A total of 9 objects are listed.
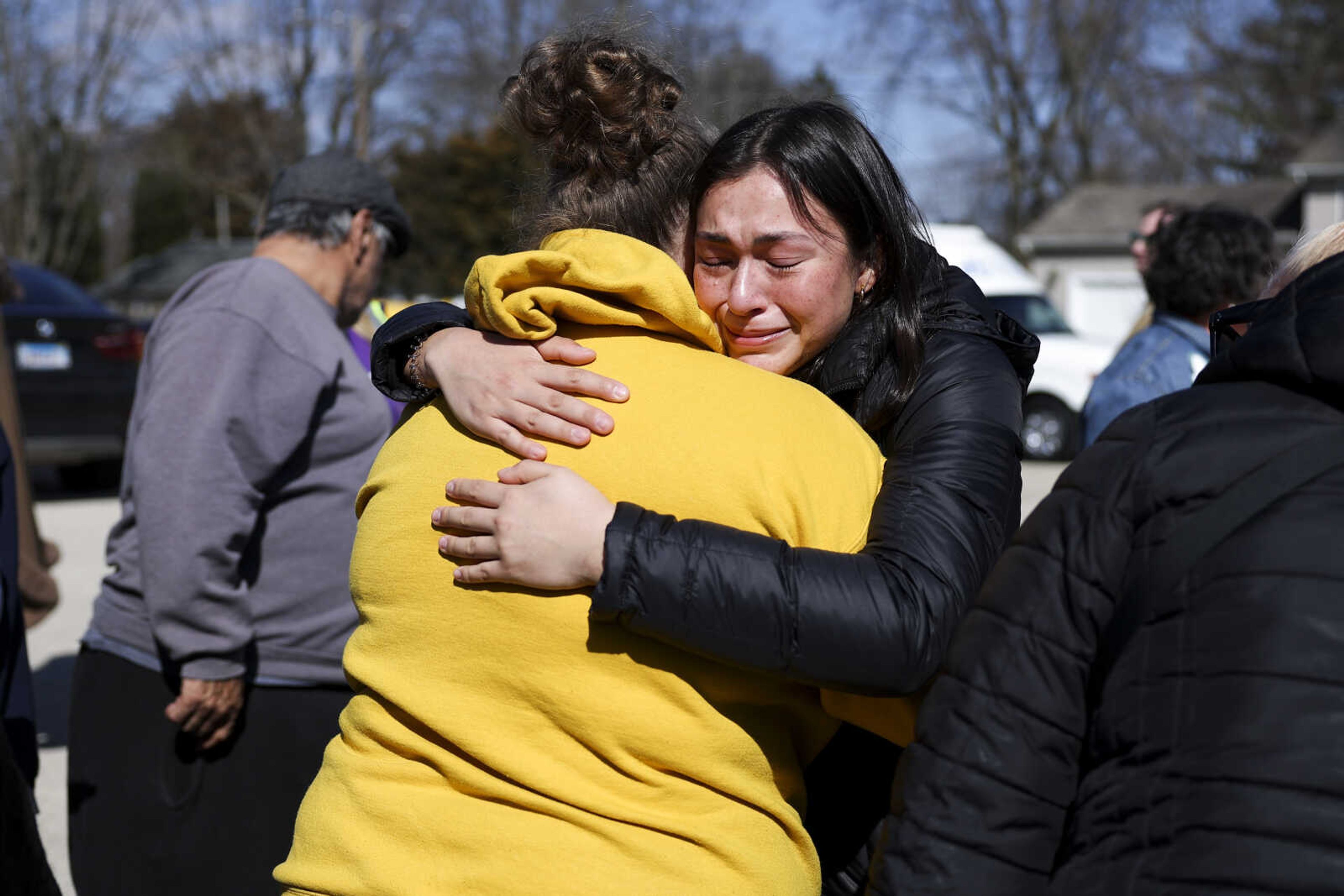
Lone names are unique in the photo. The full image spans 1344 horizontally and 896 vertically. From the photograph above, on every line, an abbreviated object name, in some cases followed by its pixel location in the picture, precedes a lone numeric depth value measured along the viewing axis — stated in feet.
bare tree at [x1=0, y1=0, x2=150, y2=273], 94.48
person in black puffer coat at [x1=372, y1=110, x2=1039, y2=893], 4.96
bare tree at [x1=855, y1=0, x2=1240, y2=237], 122.72
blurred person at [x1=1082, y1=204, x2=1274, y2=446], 13.58
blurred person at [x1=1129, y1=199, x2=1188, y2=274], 17.21
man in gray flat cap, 9.16
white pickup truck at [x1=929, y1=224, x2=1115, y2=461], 50.49
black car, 37.40
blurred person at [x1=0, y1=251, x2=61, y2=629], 13.84
